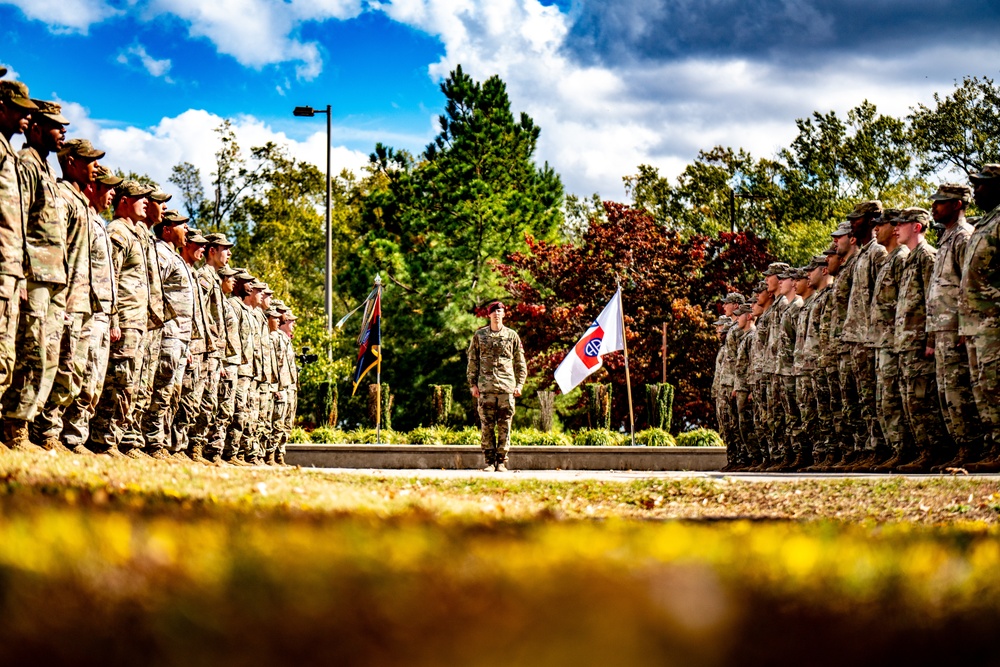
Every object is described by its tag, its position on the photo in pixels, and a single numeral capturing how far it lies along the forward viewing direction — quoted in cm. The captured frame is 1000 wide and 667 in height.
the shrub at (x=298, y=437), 2823
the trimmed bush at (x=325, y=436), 2809
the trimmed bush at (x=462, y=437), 2665
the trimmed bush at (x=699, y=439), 2622
